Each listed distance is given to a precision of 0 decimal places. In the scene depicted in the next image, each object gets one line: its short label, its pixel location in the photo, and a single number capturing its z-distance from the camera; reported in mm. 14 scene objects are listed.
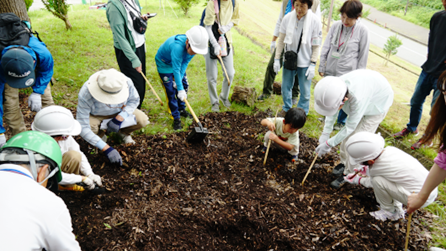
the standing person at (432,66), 3457
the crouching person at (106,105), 2965
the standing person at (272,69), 4246
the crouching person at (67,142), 2383
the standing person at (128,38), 3463
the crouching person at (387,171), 2527
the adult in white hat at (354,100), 2682
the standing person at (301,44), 3729
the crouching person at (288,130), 2990
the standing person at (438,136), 1608
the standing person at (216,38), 4070
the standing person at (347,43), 3486
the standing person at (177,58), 3459
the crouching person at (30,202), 1214
